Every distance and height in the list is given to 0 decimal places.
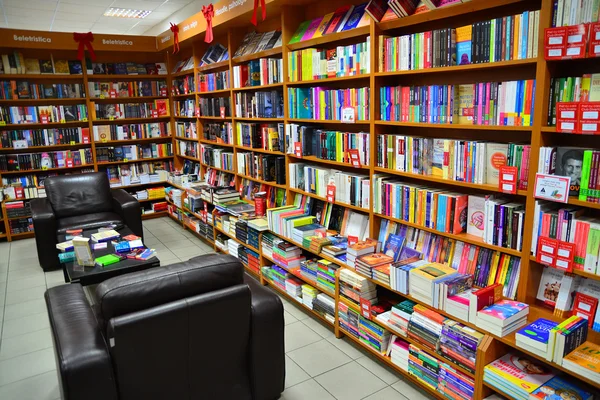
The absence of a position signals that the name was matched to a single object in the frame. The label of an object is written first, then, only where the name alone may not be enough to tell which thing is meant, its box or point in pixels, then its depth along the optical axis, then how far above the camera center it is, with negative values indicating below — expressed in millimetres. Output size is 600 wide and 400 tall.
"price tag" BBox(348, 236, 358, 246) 3172 -945
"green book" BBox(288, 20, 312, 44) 3756 +653
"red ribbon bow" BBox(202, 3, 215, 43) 4582 +948
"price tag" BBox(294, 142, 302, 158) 3830 -346
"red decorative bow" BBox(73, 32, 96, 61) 5980 +1003
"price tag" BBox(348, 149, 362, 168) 3223 -369
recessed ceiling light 6961 +1632
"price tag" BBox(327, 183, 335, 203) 3525 -674
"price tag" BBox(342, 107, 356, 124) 3203 -56
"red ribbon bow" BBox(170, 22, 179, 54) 5641 +1004
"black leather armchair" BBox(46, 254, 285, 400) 1894 -1014
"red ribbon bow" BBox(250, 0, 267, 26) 3588 +834
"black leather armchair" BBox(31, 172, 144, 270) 4871 -1093
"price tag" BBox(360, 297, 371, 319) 2957 -1343
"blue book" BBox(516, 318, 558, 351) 2002 -1068
